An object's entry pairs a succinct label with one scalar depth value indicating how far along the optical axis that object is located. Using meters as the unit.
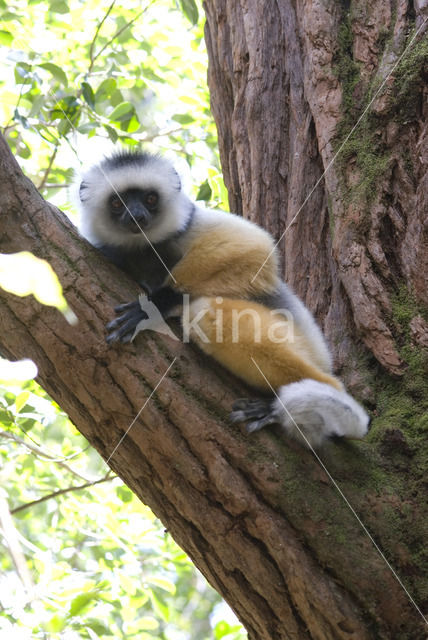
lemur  2.93
